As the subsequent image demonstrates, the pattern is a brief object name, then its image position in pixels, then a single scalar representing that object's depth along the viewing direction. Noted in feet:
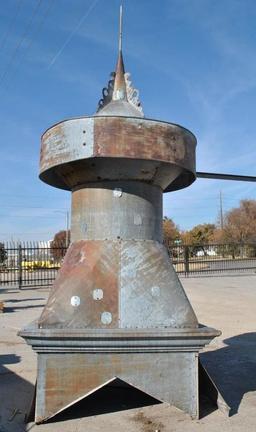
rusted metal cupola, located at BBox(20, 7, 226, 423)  12.34
